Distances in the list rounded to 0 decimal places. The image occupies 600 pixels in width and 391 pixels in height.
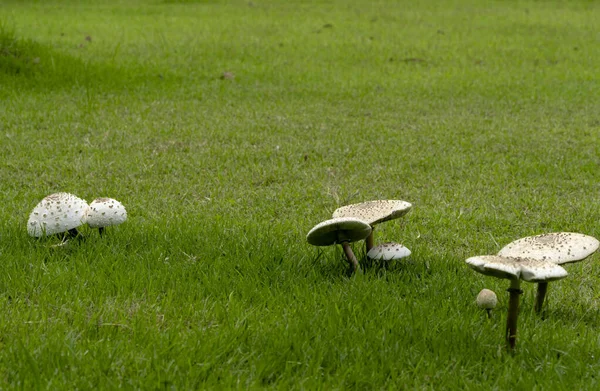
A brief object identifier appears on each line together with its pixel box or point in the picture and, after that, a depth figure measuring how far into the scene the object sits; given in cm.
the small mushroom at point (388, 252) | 755
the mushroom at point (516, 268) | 534
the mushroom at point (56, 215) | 799
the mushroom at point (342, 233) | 682
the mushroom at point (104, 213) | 816
